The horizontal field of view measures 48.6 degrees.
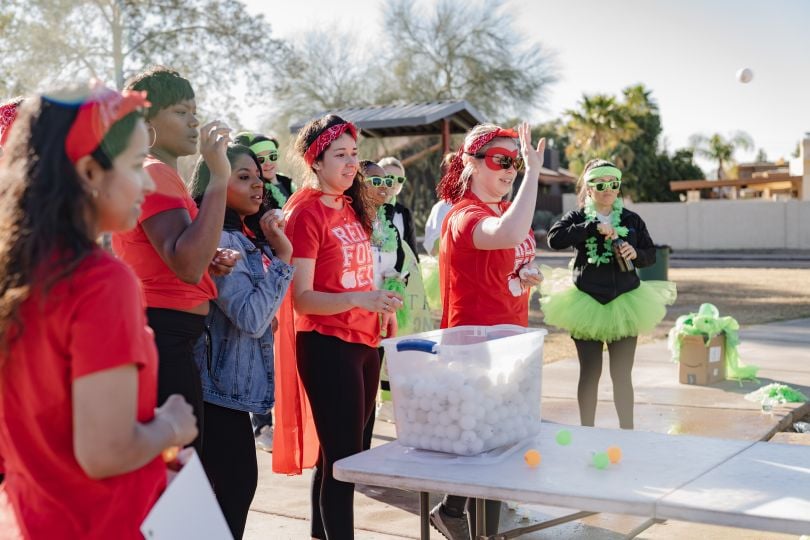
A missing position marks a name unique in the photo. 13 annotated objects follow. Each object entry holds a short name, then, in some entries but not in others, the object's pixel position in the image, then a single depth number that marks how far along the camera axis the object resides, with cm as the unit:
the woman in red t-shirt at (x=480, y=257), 399
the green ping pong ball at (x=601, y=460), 272
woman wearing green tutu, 549
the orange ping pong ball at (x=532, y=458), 274
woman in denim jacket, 321
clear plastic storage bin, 280
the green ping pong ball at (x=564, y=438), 301
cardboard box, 761
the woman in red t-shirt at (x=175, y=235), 272
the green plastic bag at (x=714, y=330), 763
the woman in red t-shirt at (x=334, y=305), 357
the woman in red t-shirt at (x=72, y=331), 163
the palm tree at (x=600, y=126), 4359
